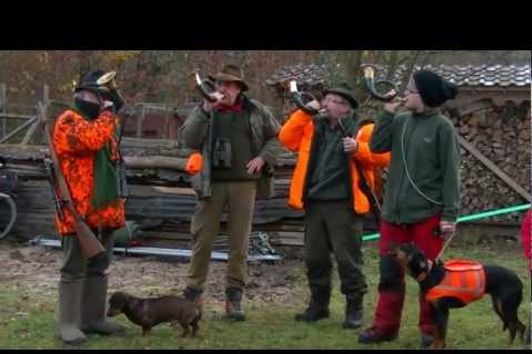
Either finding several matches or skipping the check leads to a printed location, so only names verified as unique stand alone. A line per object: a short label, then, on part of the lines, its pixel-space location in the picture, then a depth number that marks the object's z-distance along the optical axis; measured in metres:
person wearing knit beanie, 11.30
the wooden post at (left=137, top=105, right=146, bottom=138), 37.40
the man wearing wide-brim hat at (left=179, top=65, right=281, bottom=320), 13.24
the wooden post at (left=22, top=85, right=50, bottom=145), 30.91
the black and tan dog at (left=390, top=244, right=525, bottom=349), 11.05
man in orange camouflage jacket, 11.45
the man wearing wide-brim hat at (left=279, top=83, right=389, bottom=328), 12.81
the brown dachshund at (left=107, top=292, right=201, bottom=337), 12.03
